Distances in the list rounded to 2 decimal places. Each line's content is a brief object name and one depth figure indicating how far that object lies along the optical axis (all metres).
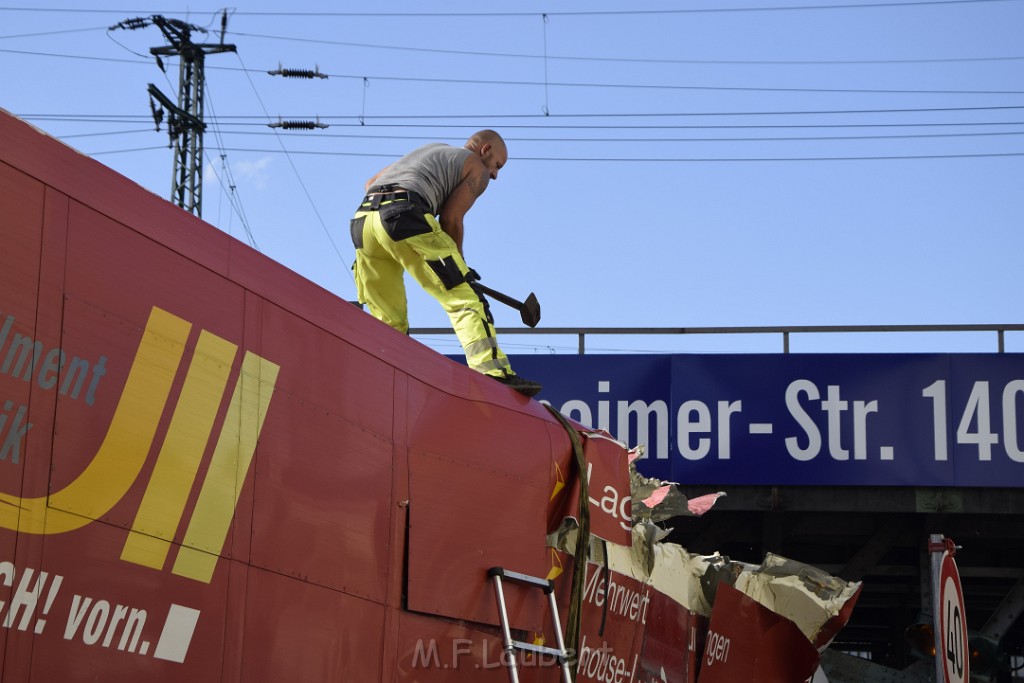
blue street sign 13.08
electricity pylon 26.67
